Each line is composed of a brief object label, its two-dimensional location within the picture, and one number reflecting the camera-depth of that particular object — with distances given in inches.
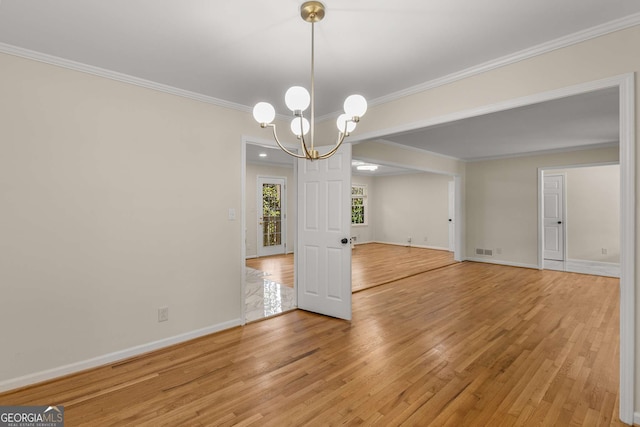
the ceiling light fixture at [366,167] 325.4
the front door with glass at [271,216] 336.5
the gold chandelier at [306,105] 75.2
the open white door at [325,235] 148.4
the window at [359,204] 432.8
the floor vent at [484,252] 299.6
